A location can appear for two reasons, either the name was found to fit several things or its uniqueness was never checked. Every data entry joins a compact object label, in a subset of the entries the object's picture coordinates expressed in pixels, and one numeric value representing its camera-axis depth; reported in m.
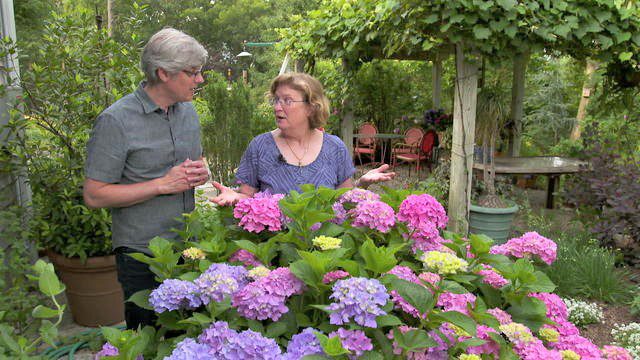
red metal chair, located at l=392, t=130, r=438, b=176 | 8.05
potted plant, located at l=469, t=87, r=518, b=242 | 4.91
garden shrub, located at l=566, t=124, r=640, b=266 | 4.20
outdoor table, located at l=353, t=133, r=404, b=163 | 8.81
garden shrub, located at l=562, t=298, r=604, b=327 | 3.21
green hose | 2.73
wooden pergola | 3.91
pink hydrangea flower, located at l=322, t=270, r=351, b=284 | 1.05
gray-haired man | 1.67
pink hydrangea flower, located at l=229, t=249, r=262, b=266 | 1.21
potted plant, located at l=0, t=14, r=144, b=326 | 2.98
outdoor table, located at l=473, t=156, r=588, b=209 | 5.85
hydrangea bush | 0.91
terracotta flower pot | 3.13
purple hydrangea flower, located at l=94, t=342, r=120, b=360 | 1.01
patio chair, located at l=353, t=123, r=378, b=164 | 8.99
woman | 2.21
